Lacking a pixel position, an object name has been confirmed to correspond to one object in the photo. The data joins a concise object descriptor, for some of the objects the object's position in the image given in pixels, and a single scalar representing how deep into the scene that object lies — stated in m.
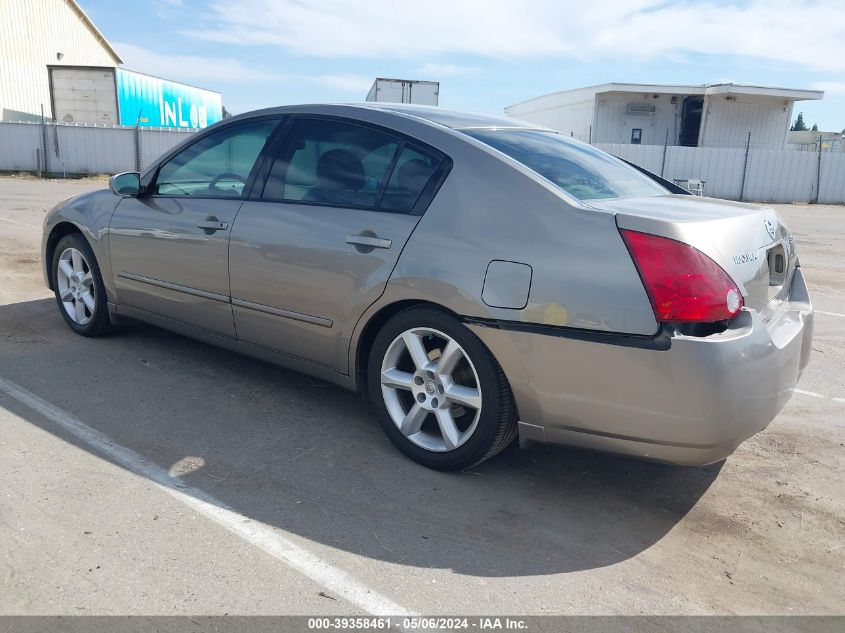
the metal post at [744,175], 26.06
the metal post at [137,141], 24.84
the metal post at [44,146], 25.23
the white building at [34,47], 32.78
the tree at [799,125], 125.44
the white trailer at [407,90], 20.00
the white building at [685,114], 29.22
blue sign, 27.03
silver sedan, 2.65
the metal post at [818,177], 26.21
